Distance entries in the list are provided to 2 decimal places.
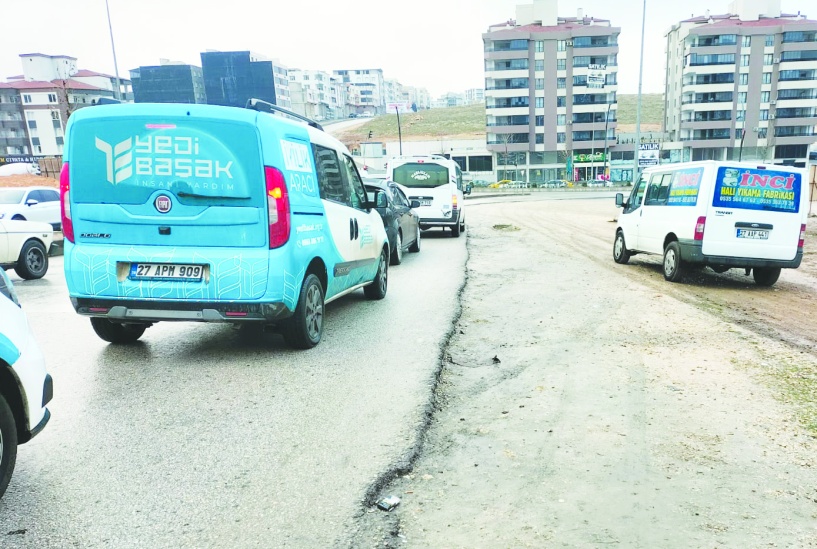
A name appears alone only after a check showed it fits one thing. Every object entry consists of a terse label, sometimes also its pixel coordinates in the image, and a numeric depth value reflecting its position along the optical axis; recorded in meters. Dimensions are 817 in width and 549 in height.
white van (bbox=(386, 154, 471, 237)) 16.78
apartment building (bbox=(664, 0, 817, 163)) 77.44
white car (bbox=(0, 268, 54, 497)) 2.94
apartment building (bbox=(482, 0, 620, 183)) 77.69
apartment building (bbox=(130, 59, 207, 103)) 89.81
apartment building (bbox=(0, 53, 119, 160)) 95.81
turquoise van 5.05
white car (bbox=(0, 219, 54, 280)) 10.99
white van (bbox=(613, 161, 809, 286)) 9.11
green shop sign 77.69
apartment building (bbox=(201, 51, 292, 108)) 89.44
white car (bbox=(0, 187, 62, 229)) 16.31
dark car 11.65
